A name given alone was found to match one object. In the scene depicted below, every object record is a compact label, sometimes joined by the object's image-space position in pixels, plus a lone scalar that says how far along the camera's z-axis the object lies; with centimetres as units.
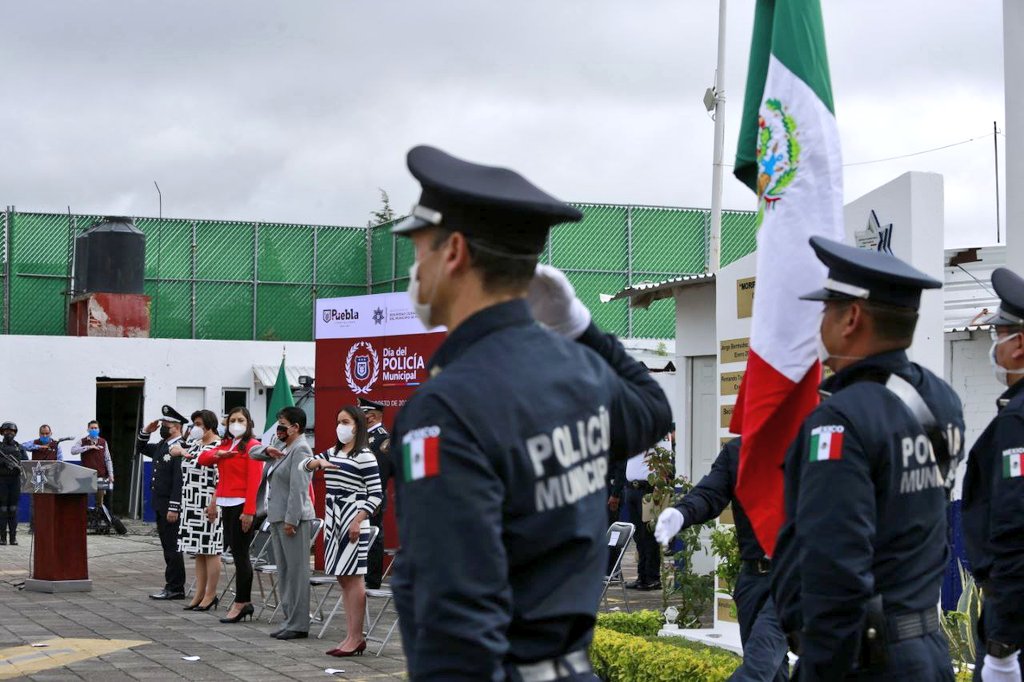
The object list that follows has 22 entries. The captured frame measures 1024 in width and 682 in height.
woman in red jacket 1383
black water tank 3106
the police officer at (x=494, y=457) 253
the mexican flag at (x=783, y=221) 588
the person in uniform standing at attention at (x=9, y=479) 2303
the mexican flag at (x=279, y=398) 2052
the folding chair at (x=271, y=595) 1368
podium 1619
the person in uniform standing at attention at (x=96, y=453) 2470
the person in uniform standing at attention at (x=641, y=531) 1689
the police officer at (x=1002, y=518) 510
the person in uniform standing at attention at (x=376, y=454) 1411
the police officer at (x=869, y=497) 372
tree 3970
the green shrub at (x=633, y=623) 1045
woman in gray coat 1251
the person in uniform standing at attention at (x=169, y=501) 1509
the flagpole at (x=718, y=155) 2216
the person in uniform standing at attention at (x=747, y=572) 686
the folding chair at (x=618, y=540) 1227
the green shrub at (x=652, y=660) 858
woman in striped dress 1146
